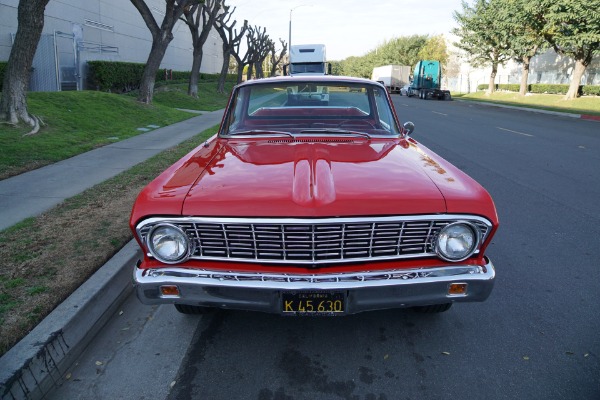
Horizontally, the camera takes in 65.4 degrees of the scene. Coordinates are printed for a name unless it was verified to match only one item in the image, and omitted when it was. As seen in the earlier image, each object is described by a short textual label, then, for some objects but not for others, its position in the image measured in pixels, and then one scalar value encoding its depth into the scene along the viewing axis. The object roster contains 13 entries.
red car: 2.51
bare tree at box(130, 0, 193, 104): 17.17
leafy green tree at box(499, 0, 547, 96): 28.57
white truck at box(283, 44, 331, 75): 28.16
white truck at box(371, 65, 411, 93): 52.09
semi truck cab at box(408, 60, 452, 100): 40.22
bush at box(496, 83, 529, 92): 43.50
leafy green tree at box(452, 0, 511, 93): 34.69
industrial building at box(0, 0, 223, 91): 18.14
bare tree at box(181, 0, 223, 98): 24.30
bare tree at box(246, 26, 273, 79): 43.94
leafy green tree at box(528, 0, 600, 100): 24.17
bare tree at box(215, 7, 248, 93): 31.44
